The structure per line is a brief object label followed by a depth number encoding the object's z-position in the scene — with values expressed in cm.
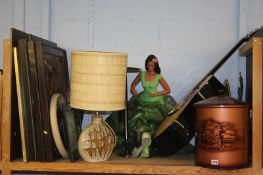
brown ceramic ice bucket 103
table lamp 110
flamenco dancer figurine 127
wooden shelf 107
